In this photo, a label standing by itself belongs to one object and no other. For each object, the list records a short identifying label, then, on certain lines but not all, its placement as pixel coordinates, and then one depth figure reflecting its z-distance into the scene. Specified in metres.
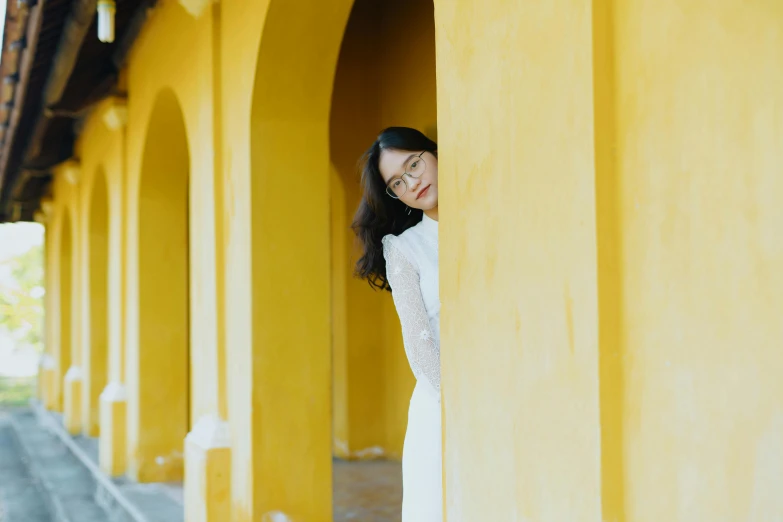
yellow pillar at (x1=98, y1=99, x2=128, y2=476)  7.99
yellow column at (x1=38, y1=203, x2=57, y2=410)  14.70
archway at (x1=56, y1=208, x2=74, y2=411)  13.55
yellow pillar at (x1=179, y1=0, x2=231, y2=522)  4.76
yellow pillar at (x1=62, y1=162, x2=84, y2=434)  11.20
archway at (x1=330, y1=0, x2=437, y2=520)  7.46
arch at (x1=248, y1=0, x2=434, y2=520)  4.42
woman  2.51
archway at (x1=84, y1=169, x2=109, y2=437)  10.39
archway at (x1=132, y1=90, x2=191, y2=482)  7.46
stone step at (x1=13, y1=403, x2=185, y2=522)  6.20
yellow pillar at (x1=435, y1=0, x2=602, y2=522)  1.85
